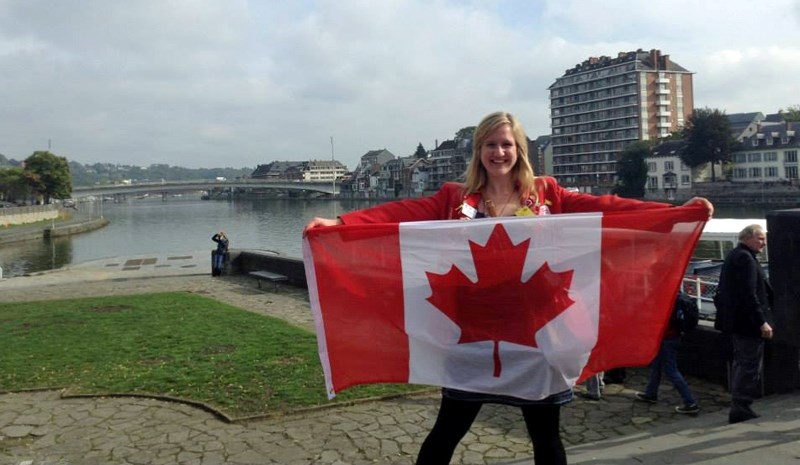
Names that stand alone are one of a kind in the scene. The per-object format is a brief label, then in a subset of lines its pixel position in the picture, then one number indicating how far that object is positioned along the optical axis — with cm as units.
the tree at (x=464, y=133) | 13324
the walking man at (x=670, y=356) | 670
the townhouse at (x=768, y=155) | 8181
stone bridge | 10350
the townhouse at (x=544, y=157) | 13618
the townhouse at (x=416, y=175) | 13826
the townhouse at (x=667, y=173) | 8938
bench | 1753
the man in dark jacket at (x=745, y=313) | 589
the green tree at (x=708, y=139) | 8231
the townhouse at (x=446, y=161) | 12925
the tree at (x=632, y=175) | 9075
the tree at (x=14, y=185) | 9250
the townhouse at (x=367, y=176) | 13838
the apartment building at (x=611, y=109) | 11331
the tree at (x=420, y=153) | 15938
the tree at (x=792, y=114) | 10000
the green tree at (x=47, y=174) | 9325
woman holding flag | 327
